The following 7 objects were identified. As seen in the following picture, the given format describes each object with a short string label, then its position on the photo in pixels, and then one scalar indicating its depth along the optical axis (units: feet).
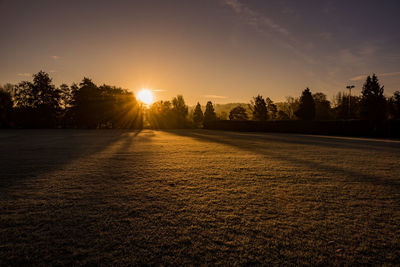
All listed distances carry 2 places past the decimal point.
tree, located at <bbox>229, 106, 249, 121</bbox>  170.40
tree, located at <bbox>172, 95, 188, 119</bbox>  154.30
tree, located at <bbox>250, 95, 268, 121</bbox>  153.48
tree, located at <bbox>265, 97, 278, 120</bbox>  171.12
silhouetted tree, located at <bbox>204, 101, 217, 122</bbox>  187.62
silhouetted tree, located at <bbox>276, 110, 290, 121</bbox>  161.58
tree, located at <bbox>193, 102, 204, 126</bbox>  201.40
